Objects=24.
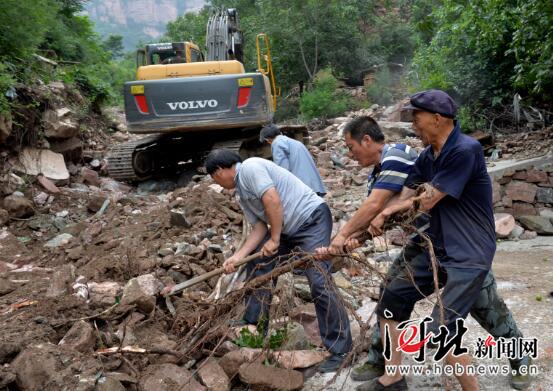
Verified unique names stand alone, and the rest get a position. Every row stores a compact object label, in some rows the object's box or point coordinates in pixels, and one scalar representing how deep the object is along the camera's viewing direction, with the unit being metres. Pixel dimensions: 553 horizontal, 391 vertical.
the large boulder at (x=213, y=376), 3.19
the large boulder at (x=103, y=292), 3.96
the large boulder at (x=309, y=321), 3.85
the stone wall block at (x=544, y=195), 7.50
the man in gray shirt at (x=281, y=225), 3.37
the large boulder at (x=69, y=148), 9.38
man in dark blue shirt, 2.49
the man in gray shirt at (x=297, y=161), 4.78
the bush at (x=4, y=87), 7.26
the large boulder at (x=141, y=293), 3.78
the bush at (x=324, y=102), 21.47
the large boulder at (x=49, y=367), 2.94
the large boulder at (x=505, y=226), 6.76
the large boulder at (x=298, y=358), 3.36
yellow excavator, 8.65
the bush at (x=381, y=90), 23.14
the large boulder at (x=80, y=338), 3.31
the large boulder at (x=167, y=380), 3.11
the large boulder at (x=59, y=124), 8.92
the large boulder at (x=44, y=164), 8.35
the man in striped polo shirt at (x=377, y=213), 2.86
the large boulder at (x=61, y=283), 4.13
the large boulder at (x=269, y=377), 3.15
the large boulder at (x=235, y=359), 3.34
